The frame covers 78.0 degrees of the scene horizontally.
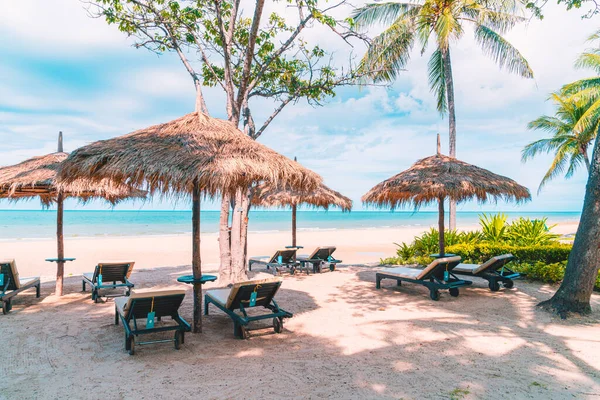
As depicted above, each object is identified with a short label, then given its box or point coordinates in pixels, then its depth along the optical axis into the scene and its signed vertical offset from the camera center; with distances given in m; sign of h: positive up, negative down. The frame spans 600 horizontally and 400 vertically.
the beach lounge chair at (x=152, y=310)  3.73 -1.13
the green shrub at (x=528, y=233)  9.07 -0.72
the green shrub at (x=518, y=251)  7.72 -1.04
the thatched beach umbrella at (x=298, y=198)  9.63 +0.16
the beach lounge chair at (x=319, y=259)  9.39 -1.41
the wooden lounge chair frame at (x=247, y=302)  4.21 -1.19
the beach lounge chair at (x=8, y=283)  5.34 -1.23
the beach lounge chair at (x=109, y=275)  6.04 -1.24
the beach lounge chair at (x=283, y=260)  9.12 -1.43
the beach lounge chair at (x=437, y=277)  6.09 -1.27
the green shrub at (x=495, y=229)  9.91 -0.65
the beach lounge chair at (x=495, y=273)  6.61 -1.26
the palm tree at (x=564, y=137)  18.22 +3.48
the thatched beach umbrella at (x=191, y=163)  3.86 +0.44
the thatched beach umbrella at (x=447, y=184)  6.86 +0.40
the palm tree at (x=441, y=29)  11.77 +5.74
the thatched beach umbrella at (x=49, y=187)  5.80 +0.27
